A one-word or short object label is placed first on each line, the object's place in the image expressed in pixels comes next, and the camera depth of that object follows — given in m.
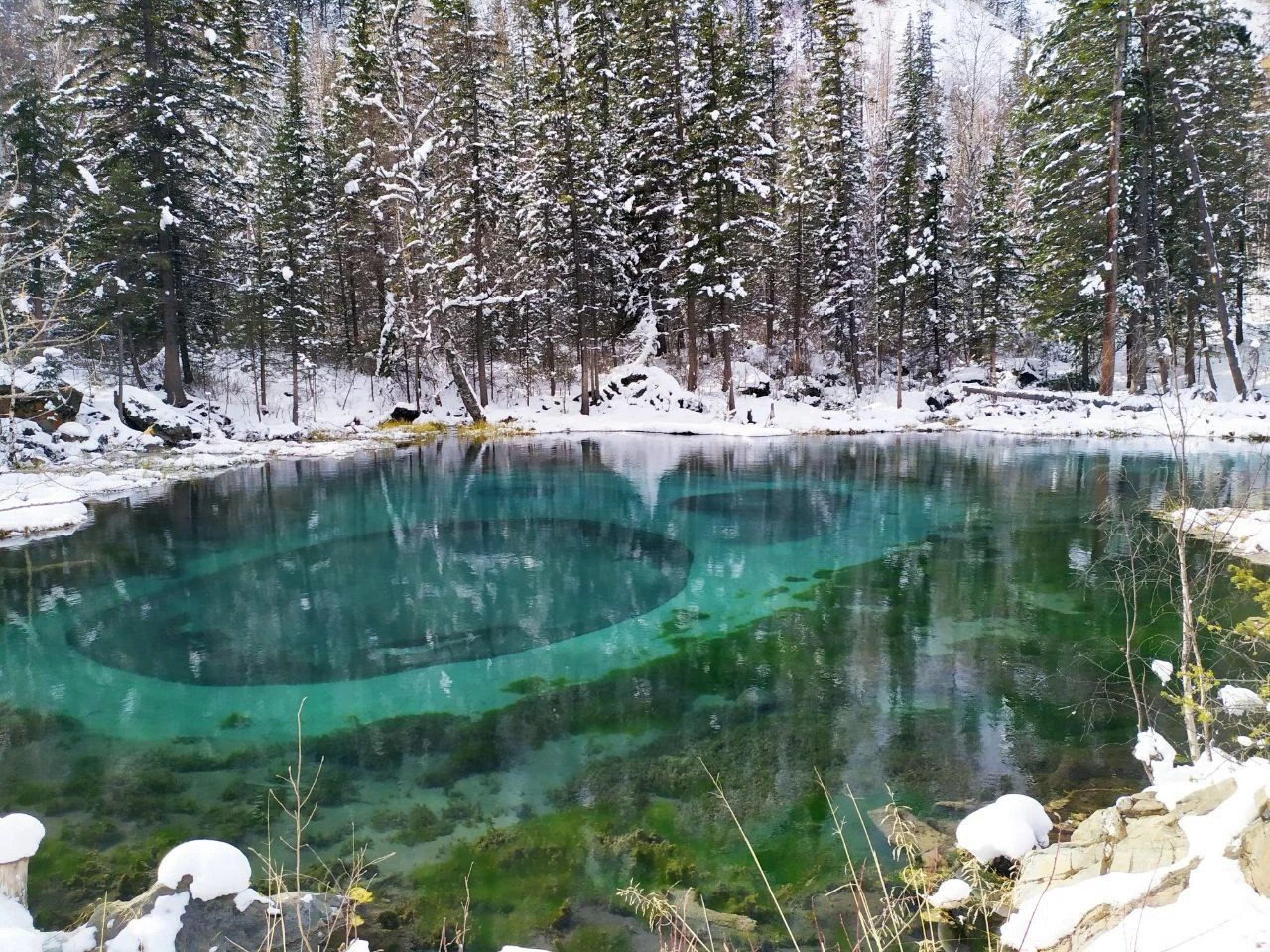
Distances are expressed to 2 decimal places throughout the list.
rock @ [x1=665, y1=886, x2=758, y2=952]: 4.10
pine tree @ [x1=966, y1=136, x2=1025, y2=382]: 34.69
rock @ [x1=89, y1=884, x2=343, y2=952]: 3.51
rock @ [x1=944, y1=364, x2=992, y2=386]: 36.53
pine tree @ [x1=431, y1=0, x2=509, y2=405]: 30.75
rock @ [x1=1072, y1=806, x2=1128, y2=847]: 3.94
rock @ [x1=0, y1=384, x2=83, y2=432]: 18.56
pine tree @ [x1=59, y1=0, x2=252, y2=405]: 22.42
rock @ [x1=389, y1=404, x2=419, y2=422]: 32.34
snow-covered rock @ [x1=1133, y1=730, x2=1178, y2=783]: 4.58
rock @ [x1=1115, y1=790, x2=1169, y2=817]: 4.15
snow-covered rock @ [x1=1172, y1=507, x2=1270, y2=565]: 10.27
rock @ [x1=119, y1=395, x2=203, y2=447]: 23.48
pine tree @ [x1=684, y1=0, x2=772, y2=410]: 28.97
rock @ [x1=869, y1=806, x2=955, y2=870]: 4.57
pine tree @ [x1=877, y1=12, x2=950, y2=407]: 34.28
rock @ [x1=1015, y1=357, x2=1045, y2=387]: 34.91
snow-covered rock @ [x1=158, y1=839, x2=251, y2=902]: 3.64
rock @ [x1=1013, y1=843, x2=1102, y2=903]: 3.77
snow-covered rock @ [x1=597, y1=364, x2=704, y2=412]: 32.50
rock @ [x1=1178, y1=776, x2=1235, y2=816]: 3.67
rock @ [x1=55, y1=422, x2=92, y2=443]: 20.28
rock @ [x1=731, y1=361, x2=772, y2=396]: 34.25
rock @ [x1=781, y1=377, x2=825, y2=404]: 35.06
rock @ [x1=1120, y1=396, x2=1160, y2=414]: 24.80
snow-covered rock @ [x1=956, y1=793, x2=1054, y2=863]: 4.27
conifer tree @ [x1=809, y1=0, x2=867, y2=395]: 34.16
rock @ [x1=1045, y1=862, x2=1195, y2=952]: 3.11
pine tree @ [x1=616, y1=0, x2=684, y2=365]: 30.83
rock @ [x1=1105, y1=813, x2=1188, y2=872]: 3.45
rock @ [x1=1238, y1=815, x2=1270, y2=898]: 2.83
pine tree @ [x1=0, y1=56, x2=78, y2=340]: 25.86
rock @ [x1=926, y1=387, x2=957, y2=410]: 33.12
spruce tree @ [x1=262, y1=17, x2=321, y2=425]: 30.00
